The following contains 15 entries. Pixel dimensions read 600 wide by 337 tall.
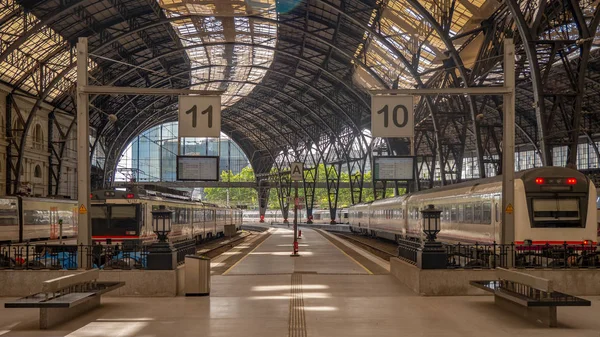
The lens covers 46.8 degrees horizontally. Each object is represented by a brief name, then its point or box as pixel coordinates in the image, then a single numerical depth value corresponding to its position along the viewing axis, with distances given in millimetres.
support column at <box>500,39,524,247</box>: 18297
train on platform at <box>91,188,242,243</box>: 29000
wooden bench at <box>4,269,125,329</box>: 11430
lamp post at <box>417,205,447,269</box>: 15708
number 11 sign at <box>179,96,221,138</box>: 19688
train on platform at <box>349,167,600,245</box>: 22078
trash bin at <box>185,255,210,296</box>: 15750
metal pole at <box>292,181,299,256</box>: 31831
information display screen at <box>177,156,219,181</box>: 28031
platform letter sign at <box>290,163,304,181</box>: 29723
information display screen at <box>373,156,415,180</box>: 35188
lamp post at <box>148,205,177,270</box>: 15727
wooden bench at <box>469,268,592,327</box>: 11445
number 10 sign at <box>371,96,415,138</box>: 19984
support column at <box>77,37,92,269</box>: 18062
